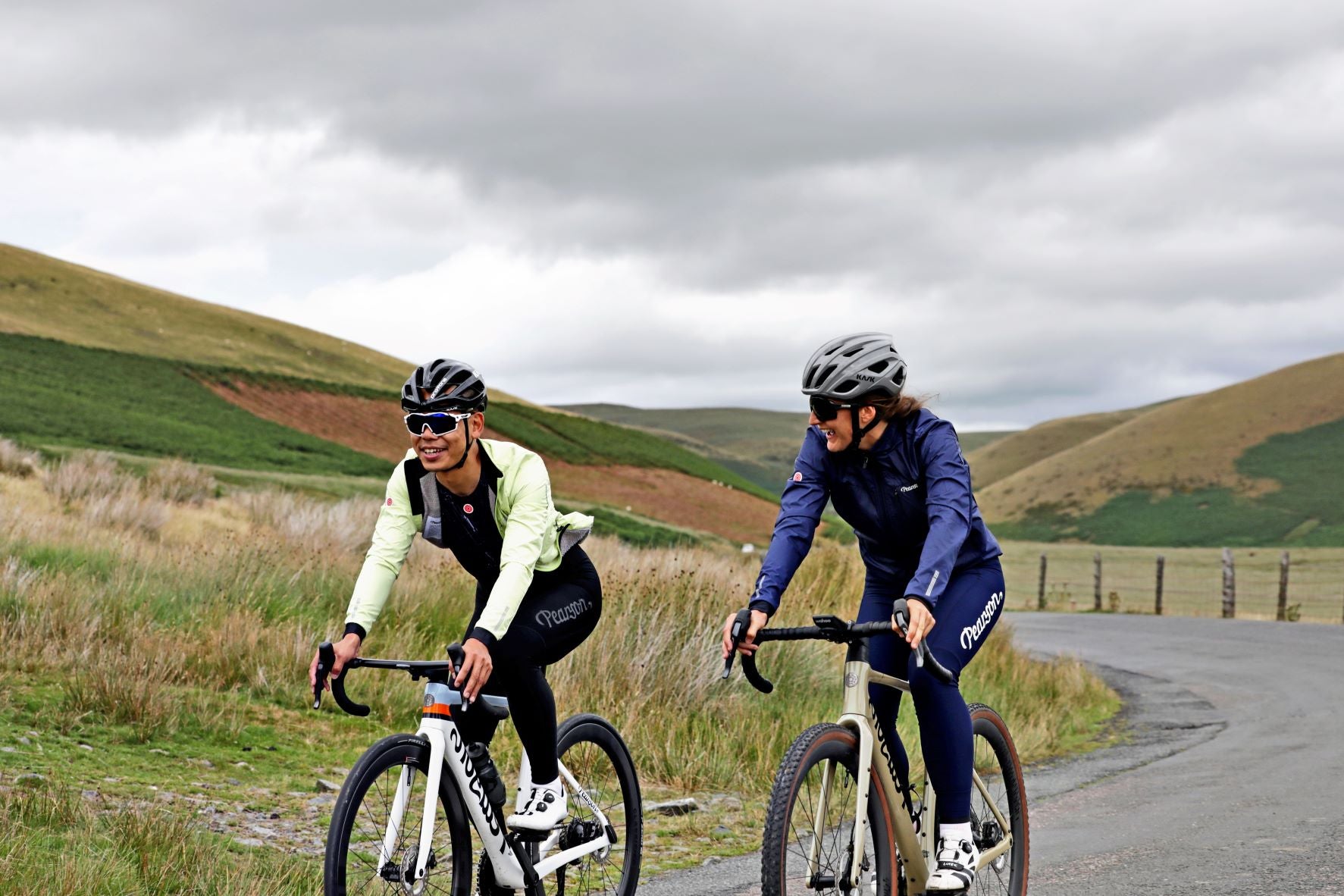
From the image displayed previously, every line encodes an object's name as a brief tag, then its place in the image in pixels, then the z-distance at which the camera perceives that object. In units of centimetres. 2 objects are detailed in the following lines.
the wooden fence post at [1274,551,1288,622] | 3238
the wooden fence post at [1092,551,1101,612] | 3903
